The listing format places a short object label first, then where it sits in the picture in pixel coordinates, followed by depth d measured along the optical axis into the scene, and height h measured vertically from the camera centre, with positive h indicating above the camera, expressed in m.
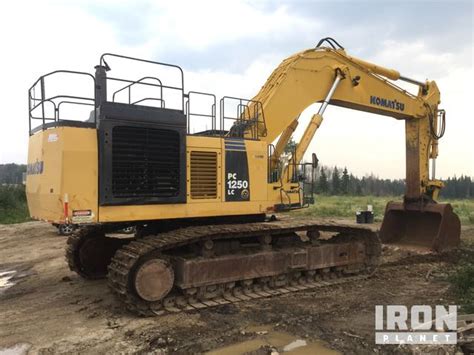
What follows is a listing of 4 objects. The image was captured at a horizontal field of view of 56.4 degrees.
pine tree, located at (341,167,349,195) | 60.63 +1.02
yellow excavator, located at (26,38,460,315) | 6.12 -0.05
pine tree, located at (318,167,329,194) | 58.06 +0.57
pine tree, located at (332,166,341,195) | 61.23 +1.02
